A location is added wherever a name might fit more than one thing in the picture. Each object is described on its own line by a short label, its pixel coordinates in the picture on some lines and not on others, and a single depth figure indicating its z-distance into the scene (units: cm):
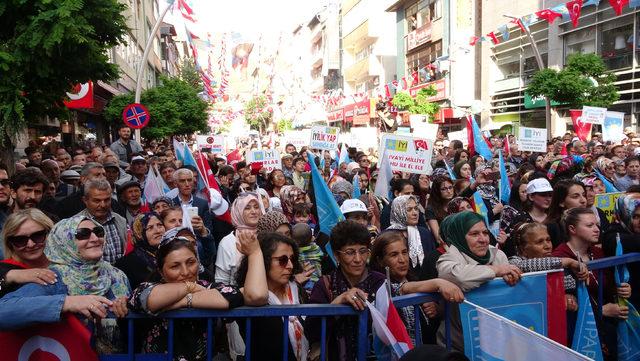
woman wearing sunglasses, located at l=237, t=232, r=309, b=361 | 312
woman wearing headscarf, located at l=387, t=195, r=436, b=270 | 558
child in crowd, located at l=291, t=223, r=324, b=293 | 470
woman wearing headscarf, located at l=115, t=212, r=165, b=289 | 412
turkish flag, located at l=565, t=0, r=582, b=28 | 1694
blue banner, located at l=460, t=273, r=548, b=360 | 324
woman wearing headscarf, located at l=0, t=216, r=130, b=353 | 265
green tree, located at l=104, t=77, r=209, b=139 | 2317
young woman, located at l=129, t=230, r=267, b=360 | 287
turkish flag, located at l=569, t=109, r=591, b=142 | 1655
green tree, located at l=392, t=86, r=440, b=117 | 3462
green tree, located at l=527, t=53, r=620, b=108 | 2064
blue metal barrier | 290
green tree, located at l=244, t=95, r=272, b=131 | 8219
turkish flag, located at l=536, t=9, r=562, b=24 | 1866
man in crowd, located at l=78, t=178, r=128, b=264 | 501
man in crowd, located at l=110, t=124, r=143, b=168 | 1276
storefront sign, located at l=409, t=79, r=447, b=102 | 3709
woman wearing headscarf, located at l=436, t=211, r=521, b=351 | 322
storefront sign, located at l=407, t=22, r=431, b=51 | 3897
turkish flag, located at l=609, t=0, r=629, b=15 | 1538
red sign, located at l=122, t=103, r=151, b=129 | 1473
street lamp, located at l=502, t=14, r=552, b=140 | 2144
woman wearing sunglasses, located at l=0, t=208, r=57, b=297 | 319
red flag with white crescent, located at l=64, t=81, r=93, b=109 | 1550
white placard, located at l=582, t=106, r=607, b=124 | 1597
